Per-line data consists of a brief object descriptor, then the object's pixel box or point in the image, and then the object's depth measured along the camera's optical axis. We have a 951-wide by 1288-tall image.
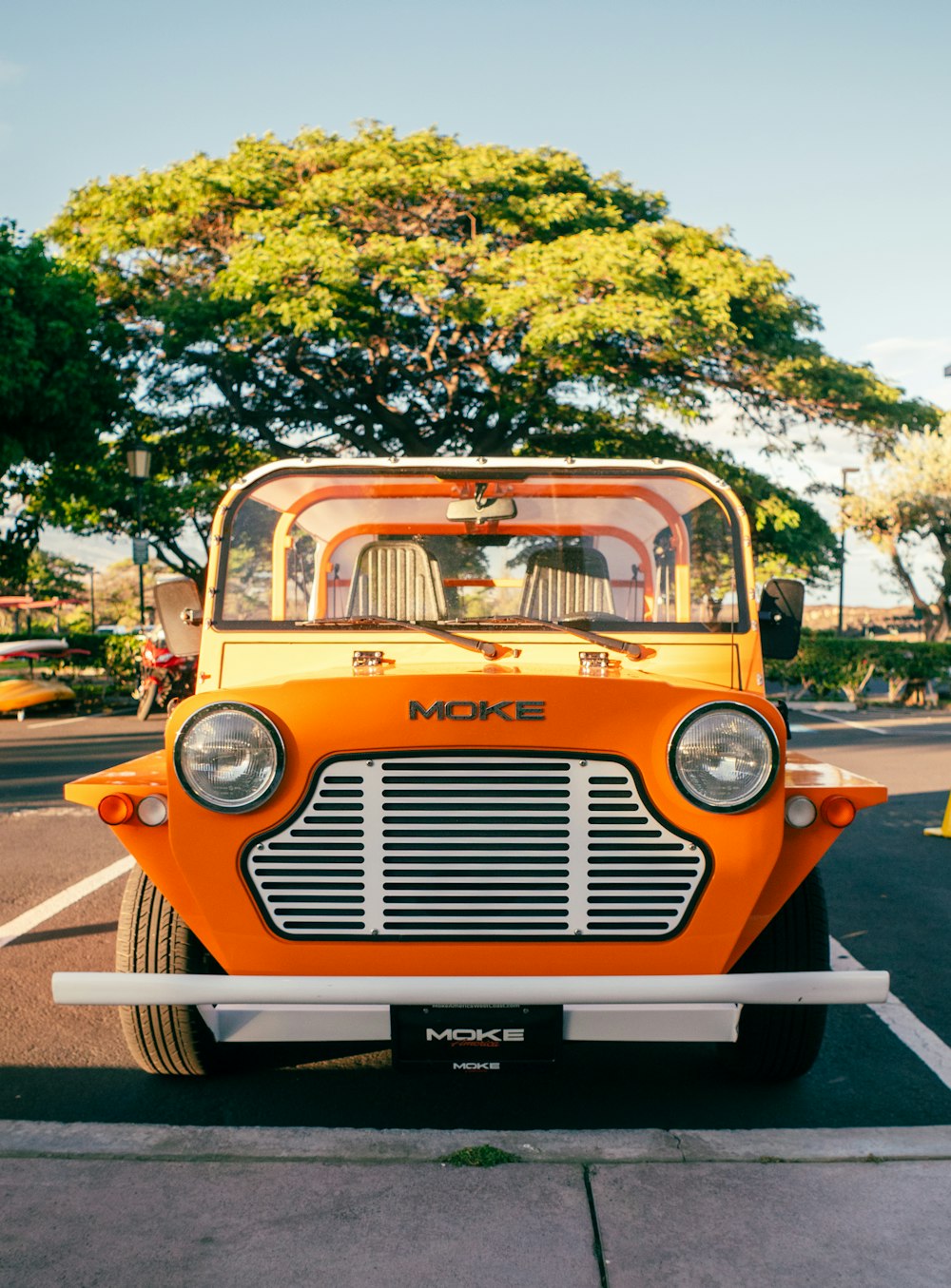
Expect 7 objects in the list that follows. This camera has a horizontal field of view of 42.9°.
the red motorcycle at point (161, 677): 17.19
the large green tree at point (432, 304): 21.83
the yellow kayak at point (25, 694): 18.28
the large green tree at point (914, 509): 35.81
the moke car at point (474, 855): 3.07
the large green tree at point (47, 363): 18.88
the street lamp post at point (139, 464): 20.78
